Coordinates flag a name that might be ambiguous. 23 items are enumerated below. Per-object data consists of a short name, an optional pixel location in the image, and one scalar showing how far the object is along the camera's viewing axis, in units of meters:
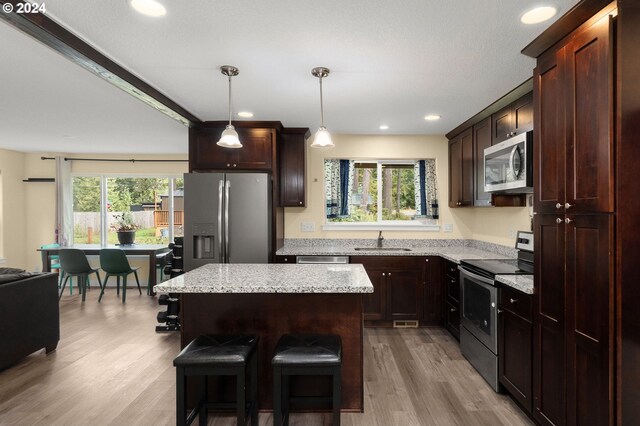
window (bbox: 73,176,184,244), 5.99
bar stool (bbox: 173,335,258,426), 1.69
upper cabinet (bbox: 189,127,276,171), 3.79
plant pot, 5.60
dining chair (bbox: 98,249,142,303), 4.95
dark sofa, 2.77
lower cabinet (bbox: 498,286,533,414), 2.10
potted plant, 5.61
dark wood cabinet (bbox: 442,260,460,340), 3.36
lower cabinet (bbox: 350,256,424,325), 3.78
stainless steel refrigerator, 3.43
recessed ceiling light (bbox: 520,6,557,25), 1.71
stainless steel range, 2.51
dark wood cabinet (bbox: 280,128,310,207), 4.07
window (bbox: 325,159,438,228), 4.48
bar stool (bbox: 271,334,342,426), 1.71
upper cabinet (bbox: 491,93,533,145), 2.62
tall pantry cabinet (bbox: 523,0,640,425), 1.48
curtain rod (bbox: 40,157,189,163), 5.82
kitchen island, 2.18
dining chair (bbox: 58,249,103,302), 4.90
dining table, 5.22
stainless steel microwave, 2.43
